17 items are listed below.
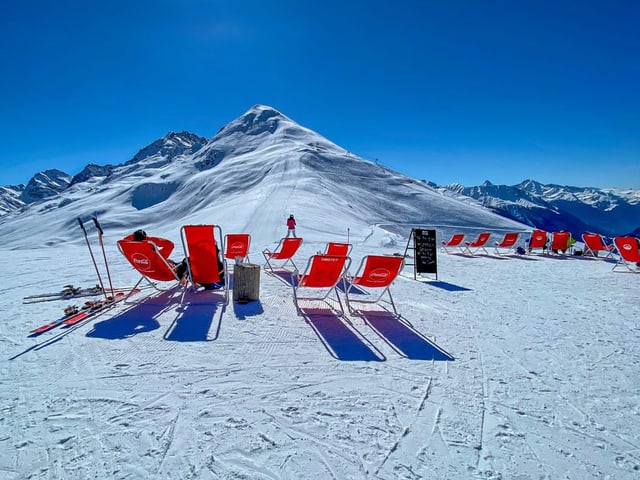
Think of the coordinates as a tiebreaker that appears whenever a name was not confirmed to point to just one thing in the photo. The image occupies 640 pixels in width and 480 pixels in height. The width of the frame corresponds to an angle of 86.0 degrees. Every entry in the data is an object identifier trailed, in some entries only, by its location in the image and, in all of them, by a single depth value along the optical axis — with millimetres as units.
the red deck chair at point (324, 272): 5441
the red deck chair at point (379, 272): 5520
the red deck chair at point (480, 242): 14062
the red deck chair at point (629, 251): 10102
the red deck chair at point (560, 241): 14547
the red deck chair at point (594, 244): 13501
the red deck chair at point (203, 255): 6439
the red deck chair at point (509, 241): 14617
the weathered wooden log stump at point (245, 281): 5793
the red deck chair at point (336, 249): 7786
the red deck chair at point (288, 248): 8549
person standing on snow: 17497
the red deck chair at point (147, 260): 5418
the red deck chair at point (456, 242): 14258
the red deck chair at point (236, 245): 8828
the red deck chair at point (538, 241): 14883
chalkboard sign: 8828
